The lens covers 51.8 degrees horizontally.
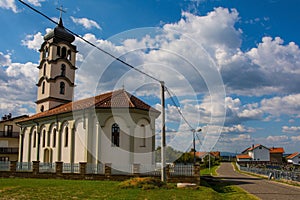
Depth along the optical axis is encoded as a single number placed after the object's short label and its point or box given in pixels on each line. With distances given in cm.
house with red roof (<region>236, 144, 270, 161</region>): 9713
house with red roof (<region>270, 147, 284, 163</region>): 10351
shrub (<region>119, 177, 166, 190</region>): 1726
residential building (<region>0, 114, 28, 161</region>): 4529
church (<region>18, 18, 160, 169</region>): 2767
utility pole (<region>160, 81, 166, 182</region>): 1867
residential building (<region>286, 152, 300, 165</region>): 10588
